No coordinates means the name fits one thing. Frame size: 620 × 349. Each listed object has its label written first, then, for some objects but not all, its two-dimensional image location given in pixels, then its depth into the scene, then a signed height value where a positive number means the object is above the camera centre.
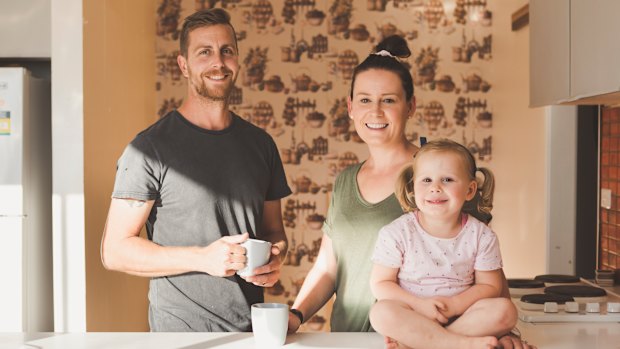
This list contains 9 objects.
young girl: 1.51 -0.23
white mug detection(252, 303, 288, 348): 1.65 -0.36
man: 2.00 -0.10
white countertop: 1.70 -0.41
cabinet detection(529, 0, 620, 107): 2.28 +0.35
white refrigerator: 2.87 -0.17
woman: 1.84 -0.10
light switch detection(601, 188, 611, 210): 3.33 -0.18
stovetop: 2.27 -0.47
